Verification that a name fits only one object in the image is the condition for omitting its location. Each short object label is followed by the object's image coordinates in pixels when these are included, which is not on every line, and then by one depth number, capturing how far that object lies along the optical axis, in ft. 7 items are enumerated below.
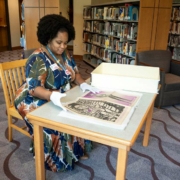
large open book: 3.57
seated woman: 5.05
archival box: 4.97
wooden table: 3.18
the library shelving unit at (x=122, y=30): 11.14
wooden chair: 6.31
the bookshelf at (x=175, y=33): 15.35
